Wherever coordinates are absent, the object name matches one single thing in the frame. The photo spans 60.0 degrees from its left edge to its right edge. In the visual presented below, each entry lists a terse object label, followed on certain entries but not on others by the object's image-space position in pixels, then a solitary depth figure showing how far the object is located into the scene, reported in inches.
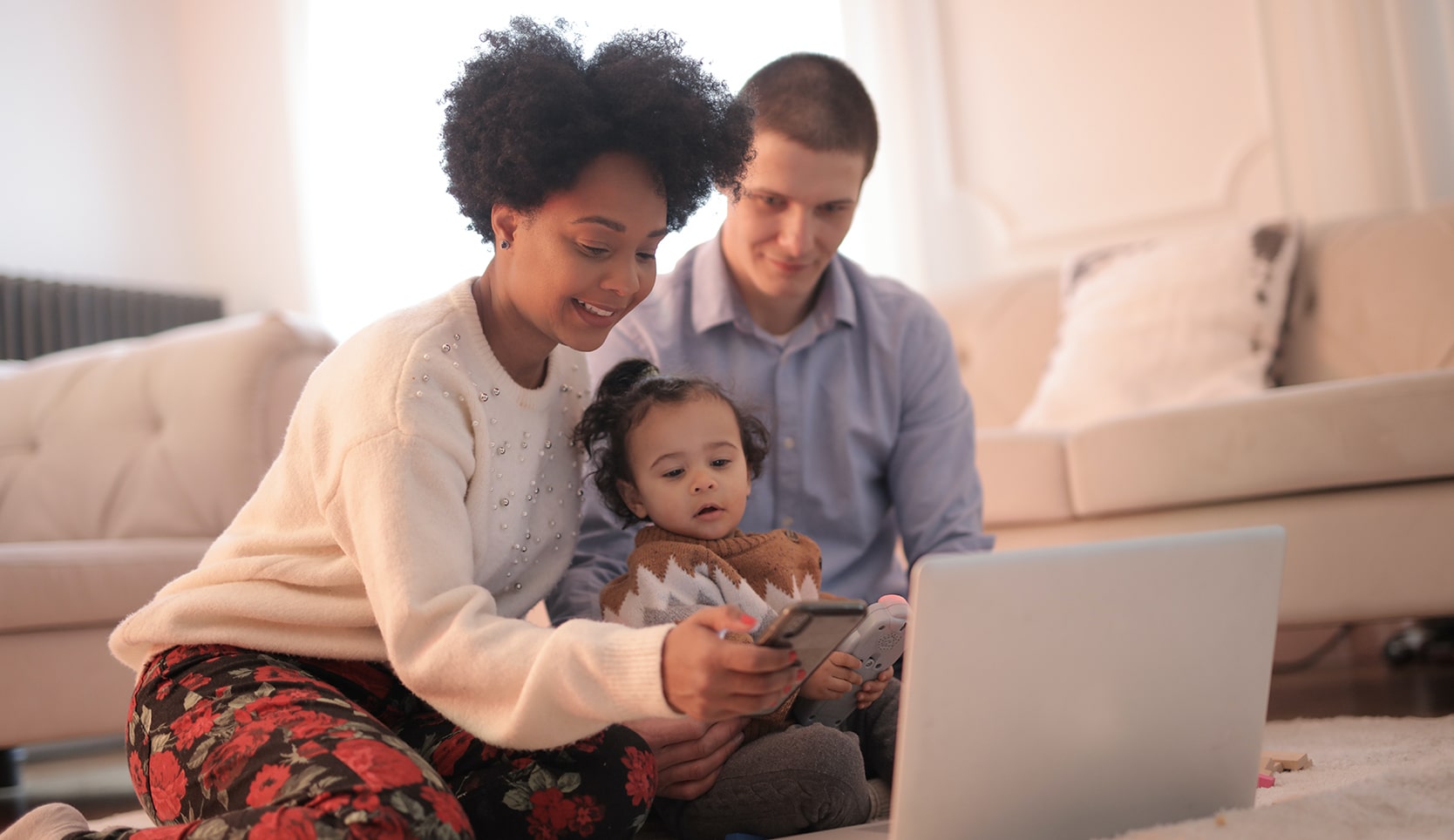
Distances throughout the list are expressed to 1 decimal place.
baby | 44.8
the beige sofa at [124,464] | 74.2
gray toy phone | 44.3
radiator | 147.9
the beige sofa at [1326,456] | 67.9
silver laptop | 32.7
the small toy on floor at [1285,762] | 51.8
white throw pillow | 89.4
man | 58.6
